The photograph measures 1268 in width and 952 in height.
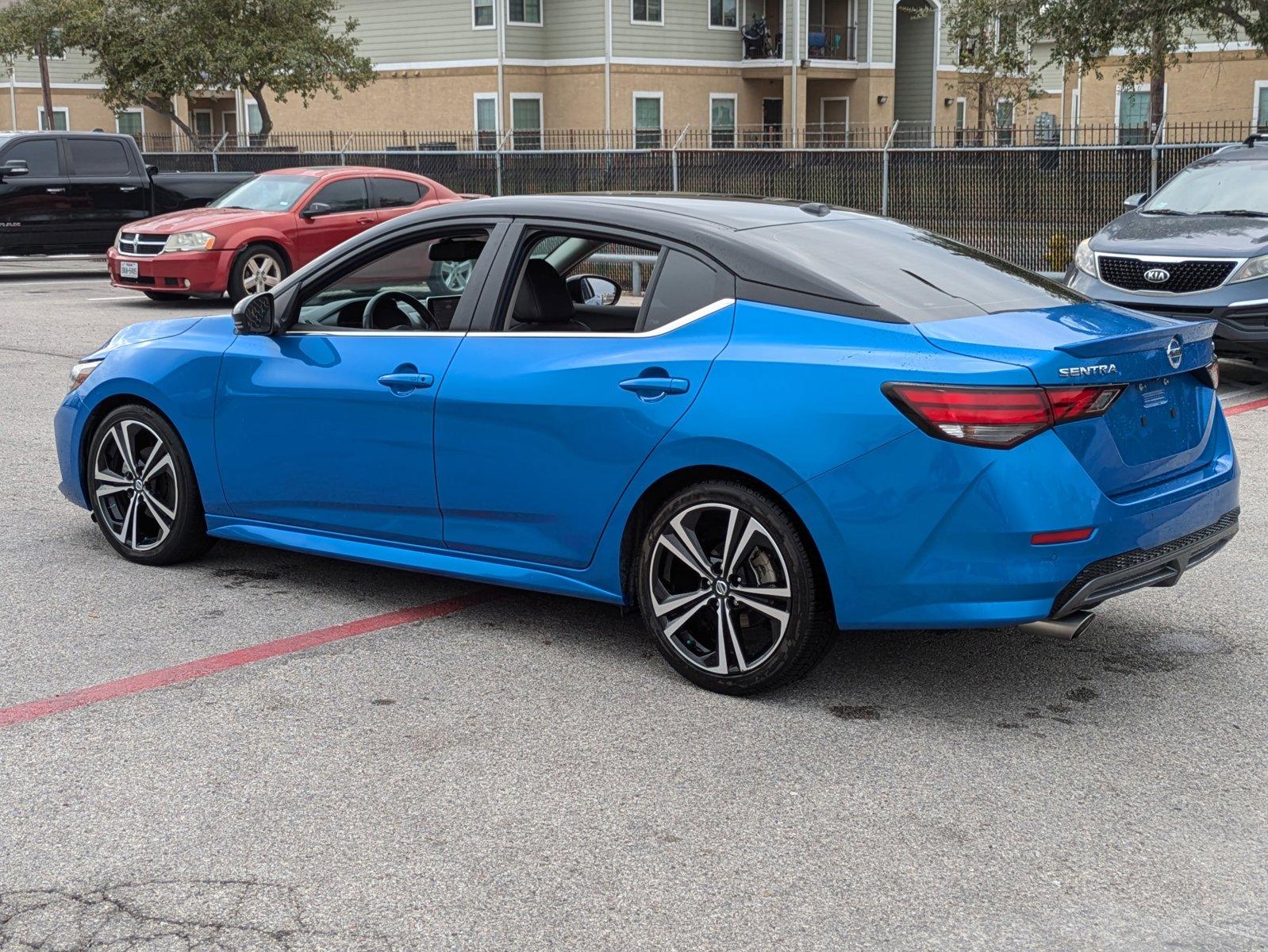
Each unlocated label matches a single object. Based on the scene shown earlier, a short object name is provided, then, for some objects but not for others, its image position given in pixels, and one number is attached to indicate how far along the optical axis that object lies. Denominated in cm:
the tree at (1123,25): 2146
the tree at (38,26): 4188
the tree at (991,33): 2341
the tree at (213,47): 3962
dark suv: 1117
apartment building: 4338
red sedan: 1752
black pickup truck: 2092
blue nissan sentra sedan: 445
